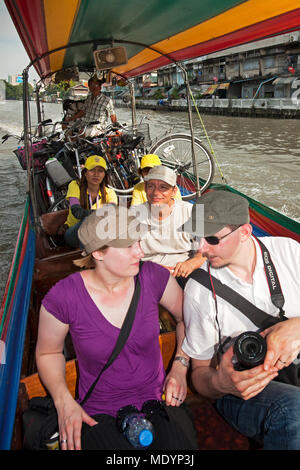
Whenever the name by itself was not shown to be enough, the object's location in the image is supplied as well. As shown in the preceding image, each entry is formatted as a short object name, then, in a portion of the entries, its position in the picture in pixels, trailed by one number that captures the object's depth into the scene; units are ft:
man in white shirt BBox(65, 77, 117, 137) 23.73
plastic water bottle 5.09
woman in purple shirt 5.43
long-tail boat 6.36
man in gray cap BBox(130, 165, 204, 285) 10.41
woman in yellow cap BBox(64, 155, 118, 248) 12.82
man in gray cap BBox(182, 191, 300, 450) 5.35
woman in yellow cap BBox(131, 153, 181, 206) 12.62
